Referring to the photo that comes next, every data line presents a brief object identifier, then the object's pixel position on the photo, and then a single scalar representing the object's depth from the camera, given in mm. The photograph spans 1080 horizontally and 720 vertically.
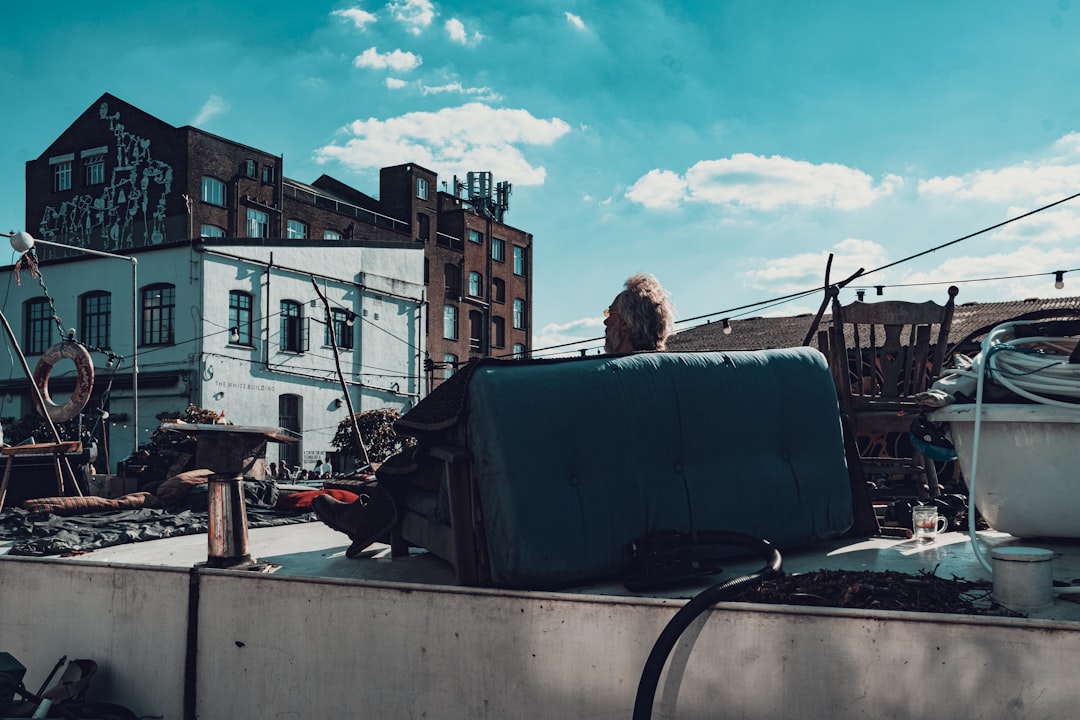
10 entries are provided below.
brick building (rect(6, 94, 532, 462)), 28547
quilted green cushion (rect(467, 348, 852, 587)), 3330
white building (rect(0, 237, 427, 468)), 27641
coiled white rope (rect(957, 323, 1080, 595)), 3404
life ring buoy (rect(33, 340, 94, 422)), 12111
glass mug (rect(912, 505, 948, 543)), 4167
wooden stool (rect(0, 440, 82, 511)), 9930
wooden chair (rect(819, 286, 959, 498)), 5352
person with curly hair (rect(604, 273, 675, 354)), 4422
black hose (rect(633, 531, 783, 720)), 2682
